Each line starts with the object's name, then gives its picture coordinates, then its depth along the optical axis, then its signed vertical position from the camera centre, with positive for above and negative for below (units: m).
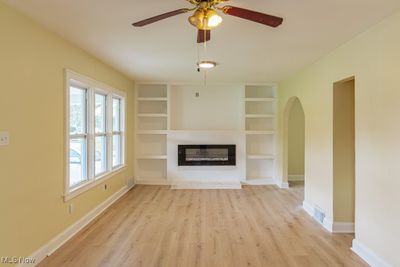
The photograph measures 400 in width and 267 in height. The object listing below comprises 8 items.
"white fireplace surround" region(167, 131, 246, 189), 6.41 -0.77
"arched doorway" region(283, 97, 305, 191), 7.07 -0.30
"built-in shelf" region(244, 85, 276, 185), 6.68 -0.07
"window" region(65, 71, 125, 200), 3.52 -0.01
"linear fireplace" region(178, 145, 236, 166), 6.39 -0.57
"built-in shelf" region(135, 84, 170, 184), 6.58 -0.07
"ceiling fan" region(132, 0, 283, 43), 1.86 +0.86
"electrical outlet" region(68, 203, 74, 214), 3.32 -1.00
